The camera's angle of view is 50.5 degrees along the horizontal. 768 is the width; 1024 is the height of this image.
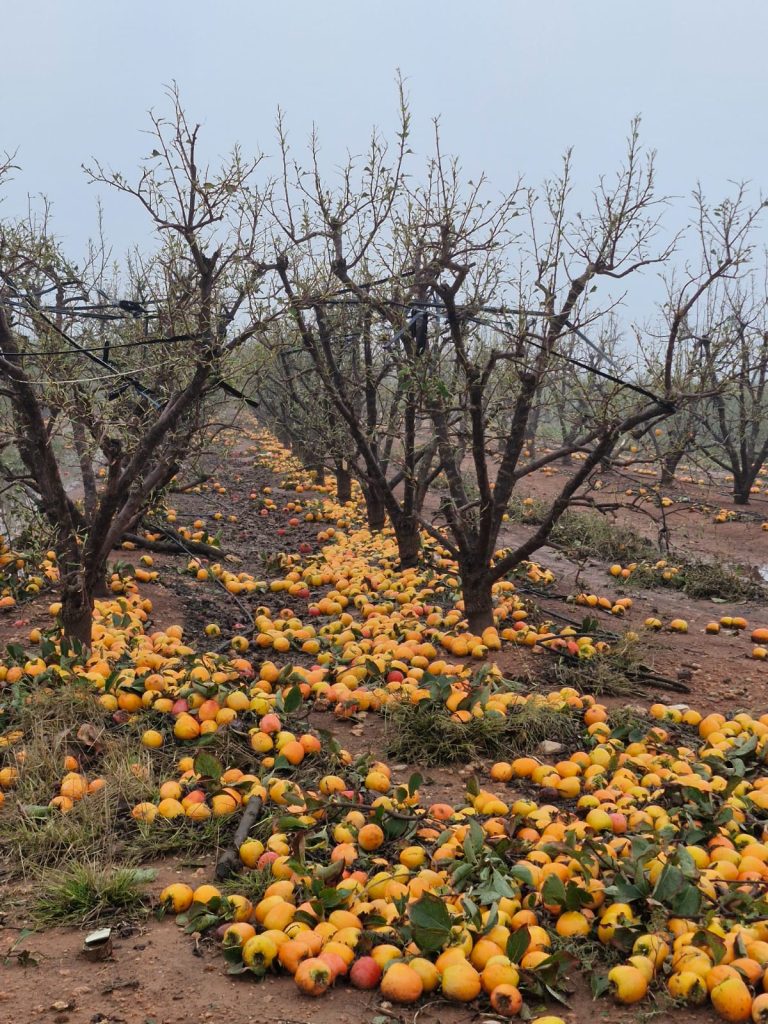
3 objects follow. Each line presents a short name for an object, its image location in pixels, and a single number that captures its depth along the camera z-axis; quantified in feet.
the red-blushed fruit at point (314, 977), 8.23
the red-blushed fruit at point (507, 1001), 8.02
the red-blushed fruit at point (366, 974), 8.45
